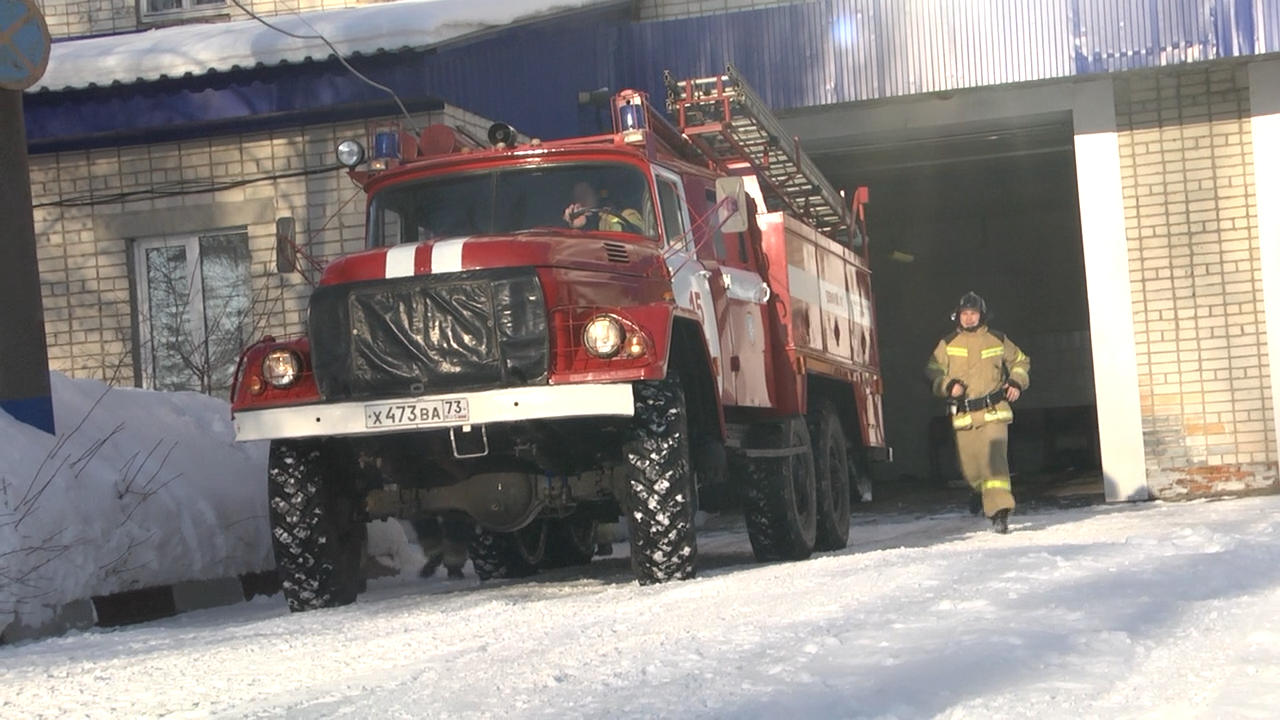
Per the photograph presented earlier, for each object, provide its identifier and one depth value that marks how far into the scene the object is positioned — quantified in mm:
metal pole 9125
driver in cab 9148
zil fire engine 8039
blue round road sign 9414
